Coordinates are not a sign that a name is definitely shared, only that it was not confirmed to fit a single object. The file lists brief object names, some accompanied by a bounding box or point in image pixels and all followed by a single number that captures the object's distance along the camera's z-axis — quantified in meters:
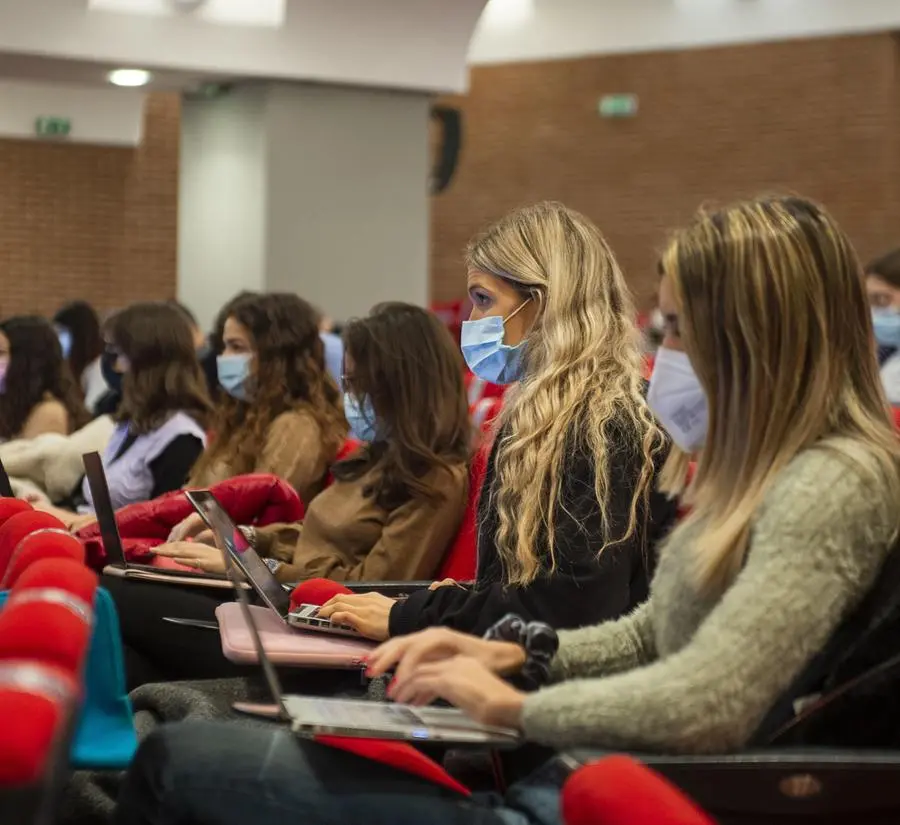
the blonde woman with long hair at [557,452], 2.32
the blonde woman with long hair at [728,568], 1.65
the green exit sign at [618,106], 12.59
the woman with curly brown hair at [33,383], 5.77
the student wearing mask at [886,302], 5.65
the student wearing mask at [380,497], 3.36
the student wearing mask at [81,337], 8.30
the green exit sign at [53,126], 12.59
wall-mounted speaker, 9.80
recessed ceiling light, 7.97
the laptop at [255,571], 2.47
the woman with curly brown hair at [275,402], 4.40
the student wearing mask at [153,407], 4.83
